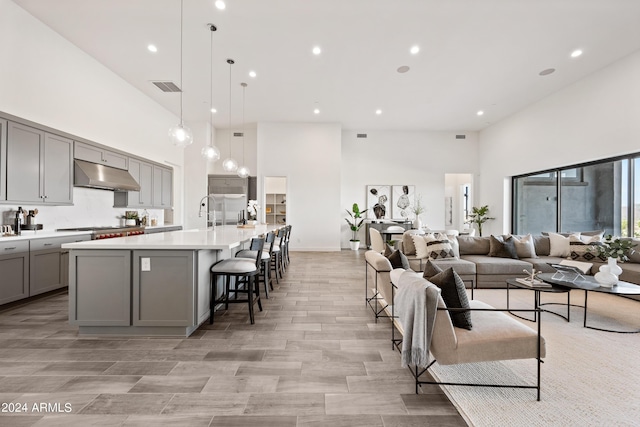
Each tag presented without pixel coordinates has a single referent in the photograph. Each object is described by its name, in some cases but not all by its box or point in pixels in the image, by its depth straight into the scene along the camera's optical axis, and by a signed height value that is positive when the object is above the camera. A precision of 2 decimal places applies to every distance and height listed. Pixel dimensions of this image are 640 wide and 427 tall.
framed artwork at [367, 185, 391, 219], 9.08 +0.43
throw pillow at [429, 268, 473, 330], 1.84 -0.57
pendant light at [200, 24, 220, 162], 4.54 +0.99
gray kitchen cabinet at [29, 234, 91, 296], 3.55 -0.75
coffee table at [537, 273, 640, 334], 2.75 -0.75
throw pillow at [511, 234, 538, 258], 4.74 -0.58
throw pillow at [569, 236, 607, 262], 4.35 -0.55
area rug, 1.63 -1.20
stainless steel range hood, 4.54 +0.60
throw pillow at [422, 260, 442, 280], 2.19 -0.46
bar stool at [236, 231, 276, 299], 3.82 -0.63
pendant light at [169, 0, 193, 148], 3.71 +1.05
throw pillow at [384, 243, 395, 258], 3.26 -0.45
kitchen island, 2.65 -0.76
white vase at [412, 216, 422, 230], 6.87 -0.29
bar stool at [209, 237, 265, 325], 2.93 -0.63
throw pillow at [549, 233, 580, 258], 4.78 -0.55
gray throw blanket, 1.71 -0.69
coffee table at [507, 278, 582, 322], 2.86 -0.79
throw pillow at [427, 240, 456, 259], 4.46 -0.58
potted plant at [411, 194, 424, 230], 8.84 +0.18
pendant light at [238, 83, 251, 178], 6.15 +0.90
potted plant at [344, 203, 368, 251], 8.70 -0.30
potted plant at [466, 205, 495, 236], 8.52 -0.06
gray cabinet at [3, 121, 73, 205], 3.51 +0.62
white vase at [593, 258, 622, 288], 2.93 -0.65
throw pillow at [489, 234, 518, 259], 4.65 -0.57
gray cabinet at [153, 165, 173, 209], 6.84 +0.63
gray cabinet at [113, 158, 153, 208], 5.87 +0.43
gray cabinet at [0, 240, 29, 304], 3.21 -0.74
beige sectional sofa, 4.29 -0.81
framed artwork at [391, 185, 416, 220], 9.11 +0.41
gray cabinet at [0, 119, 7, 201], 3.37 +0.65
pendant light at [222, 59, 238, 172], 5.33 +0.92
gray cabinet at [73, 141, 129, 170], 4.59 +1.01
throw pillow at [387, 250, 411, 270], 3.02 -0.53
